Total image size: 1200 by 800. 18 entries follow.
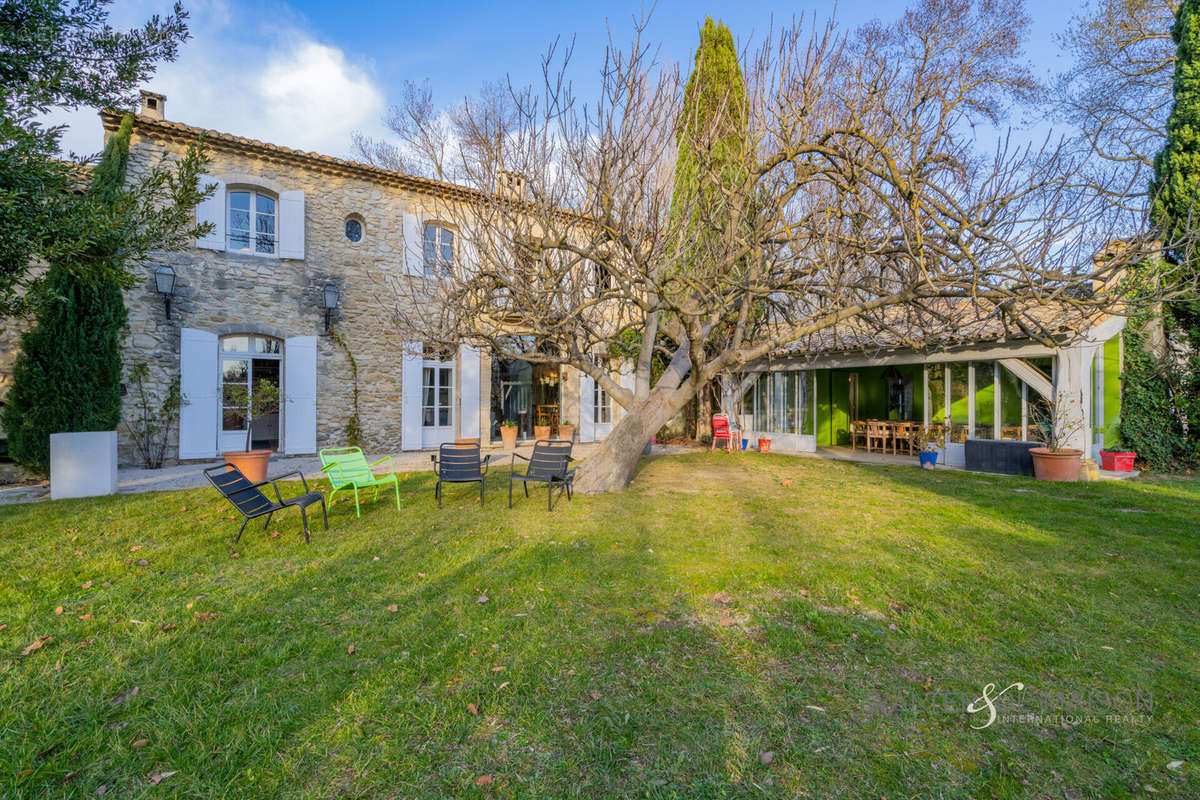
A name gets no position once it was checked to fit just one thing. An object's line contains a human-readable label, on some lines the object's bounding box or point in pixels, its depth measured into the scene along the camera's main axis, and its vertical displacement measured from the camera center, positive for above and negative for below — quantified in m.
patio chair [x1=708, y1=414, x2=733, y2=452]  12.00 -0.54
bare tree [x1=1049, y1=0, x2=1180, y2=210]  10.88 +7.47
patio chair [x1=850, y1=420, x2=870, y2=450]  12.22 -0.55
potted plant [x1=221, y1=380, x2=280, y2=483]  7.00 -0.76
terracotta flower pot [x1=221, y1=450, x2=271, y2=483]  7.01 -0.77
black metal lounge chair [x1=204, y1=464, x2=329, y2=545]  4.48 -0.83
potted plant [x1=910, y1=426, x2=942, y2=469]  9.32 -0.71
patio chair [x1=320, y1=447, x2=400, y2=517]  5.62 -0.74
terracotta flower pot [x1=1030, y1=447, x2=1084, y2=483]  7.60 -0.83
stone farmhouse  8.79 +1.13
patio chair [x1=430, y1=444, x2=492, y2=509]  6.19 -0.70
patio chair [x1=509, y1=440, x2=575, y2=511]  5.98 -0.71
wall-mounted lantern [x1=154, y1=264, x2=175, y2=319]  8.58 +2.15
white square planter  6.36 -0.73
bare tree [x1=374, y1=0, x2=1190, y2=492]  5.00 +2.18
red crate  8.52 -0.87
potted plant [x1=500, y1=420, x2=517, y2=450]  12.14 -0.65
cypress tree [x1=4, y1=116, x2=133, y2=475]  7.27 +0.53
